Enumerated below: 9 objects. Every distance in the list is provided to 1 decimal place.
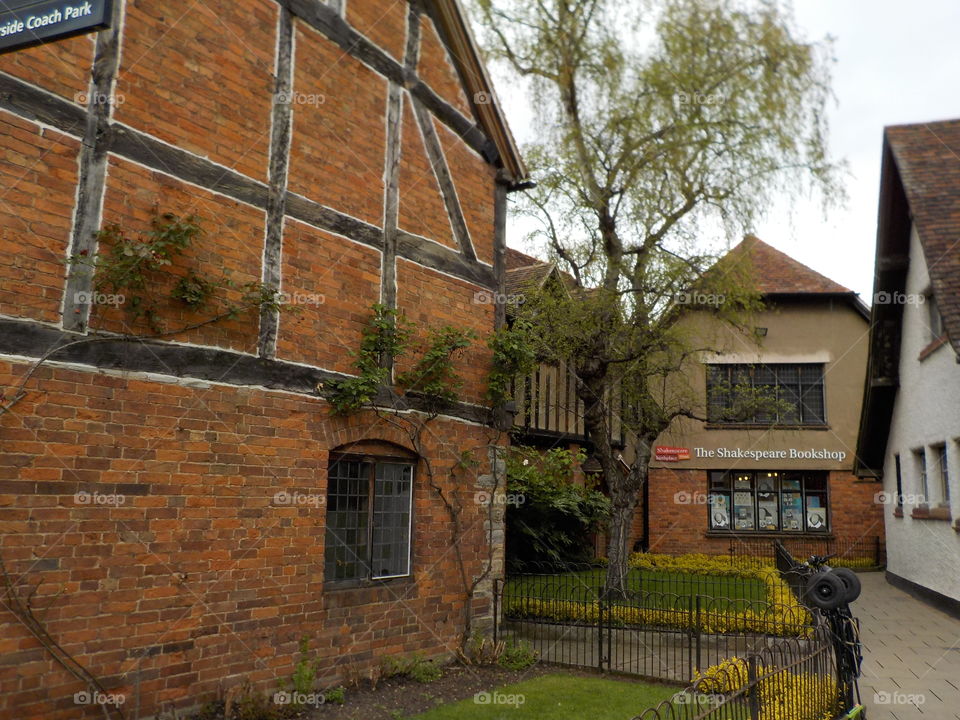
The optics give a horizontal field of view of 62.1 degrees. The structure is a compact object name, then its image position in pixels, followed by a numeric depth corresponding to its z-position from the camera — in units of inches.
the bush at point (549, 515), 637.9
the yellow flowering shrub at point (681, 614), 428.1
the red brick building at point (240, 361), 236.8
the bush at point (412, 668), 337.7
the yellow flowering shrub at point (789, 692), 245.4
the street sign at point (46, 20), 172.2
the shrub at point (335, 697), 306.5
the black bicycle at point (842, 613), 270.8
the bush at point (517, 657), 382.0
